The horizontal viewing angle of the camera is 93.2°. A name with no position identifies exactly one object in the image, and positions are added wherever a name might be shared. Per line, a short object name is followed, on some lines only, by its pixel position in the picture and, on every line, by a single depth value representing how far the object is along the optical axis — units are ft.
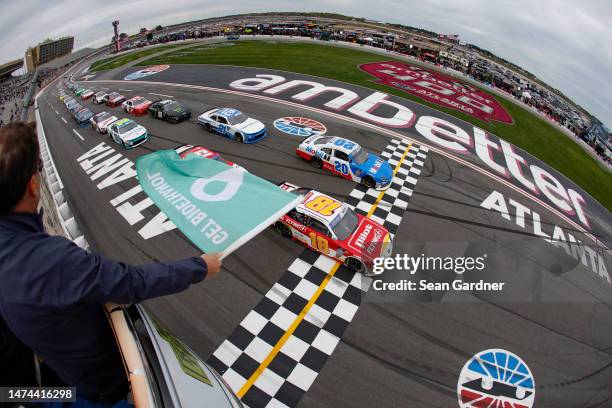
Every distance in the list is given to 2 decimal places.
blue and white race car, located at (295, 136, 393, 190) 38.83
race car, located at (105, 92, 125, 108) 74.38
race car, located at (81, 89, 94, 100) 87.79
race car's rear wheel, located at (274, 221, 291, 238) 30.71
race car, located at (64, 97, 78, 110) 73.62
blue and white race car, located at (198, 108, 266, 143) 49.70
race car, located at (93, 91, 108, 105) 79.00
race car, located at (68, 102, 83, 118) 68.19
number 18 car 27.45
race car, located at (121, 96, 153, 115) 63.70
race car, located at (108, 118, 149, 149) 49.17
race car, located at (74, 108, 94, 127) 63.93
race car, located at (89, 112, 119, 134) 56.95
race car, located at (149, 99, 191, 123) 58.39
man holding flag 5.30
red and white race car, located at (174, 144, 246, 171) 38.63
